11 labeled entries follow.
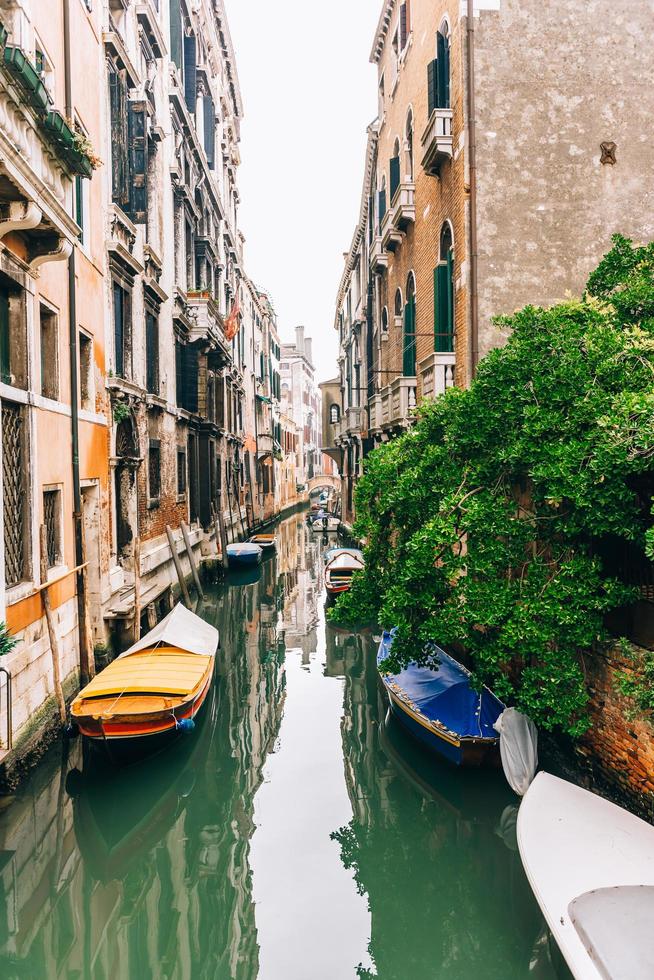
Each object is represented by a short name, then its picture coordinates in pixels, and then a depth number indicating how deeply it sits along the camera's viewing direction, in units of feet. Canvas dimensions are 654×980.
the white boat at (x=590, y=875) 13.09
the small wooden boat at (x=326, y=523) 108.27
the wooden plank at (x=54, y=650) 24.70
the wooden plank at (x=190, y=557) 54.49
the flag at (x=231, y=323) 69.43
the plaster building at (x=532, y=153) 33.24
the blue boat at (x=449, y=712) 23.65
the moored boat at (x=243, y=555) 70.03
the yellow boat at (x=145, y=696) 24.07
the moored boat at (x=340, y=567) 52.90
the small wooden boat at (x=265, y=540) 83.30
